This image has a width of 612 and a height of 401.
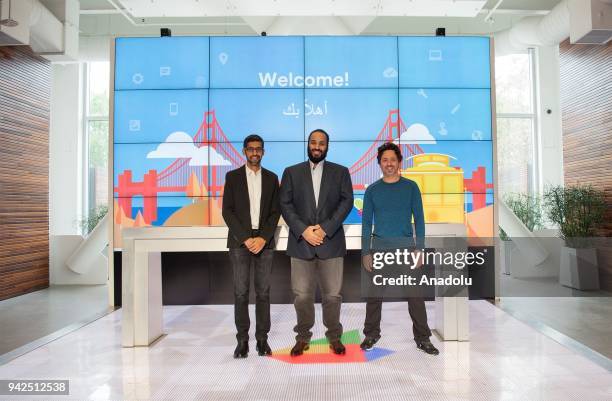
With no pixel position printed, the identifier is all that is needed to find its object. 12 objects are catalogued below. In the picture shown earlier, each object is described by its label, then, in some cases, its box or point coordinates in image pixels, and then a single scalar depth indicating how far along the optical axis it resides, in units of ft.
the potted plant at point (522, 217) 24.14
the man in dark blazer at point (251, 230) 9.52
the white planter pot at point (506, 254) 23.90
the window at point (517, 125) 27.43
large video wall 15.85
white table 10.36
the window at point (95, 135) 26.48
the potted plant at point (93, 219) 24.56
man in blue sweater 9.57
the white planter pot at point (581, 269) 19.27
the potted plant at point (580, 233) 19.35
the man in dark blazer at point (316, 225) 9.29
